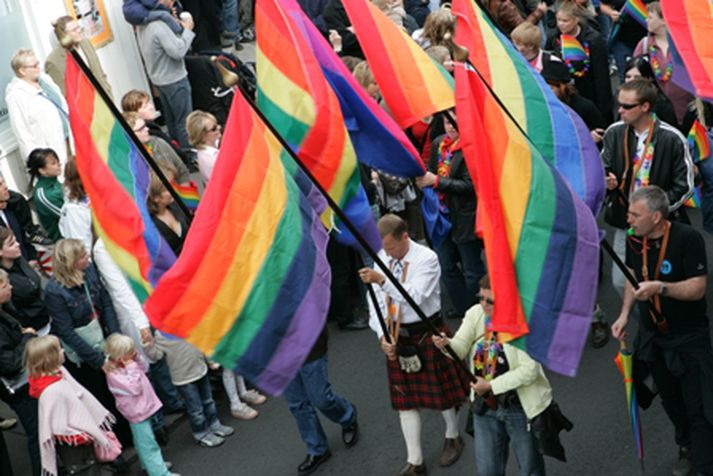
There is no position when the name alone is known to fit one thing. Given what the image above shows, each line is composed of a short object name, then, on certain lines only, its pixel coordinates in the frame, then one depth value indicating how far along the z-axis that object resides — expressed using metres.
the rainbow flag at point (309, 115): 13.40
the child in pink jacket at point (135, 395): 16.47
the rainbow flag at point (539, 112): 14.12
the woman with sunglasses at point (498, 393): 13.56
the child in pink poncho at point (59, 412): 15.41
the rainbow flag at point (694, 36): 14.92
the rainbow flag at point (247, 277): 11.55
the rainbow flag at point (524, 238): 12.11
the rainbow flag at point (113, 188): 12.68
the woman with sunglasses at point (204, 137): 19.59
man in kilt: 15.25
